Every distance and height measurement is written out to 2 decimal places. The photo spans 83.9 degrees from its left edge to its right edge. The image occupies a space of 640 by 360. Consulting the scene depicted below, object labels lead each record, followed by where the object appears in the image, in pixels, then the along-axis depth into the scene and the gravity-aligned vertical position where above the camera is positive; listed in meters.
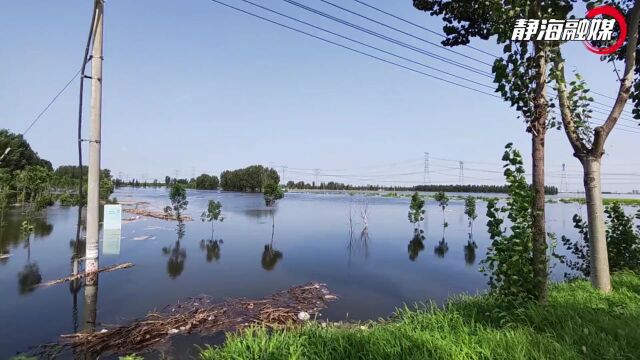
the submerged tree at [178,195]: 22.14 -0.28
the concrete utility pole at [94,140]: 6.25 +0.89
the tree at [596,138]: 5.71 +0.90
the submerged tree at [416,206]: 26.28 -1.11
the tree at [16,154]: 39.41 +4.80
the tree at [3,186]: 21.12 +0.26
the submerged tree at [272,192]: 26.78 -0.09
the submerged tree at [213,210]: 22.52 -1.26
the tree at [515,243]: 4.77 -0.70
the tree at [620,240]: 8.27 -1.14
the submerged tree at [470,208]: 26.46 -1.26
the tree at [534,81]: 4.84 +1.56
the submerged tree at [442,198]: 32.78 -0.62
